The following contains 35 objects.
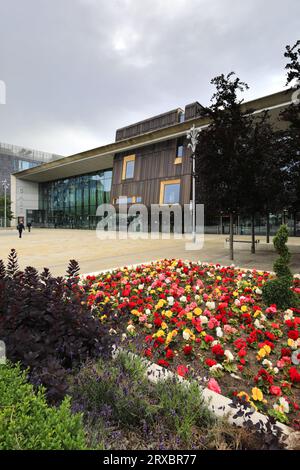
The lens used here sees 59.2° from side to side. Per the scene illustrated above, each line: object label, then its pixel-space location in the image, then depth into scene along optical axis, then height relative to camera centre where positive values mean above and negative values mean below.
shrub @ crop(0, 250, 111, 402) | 2.12 -0.96
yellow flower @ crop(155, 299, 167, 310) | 3.93 -1.18
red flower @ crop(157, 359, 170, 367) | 2.57 -1.35
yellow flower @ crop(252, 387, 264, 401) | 2.05 -1.33
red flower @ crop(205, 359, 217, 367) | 2.49 -1.30
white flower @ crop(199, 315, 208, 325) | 3.44 -1.22
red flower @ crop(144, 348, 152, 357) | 2.72 -1.32
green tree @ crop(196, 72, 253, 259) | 9.45 +2.64
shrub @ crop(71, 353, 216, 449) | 1.76 -1.34
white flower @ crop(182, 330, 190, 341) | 3.00 -1.25
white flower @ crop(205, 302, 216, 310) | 3.80 -1.14
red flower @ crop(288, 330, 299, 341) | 2.95 -1.23
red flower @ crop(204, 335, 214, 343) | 3.03 -1.31
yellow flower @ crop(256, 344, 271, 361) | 2.65 -1.28
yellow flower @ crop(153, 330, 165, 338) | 3.05 -1.25
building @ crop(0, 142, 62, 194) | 77.25 +20.63
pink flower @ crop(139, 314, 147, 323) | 3.58 -1.26
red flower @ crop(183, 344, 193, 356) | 2.76 -1.30
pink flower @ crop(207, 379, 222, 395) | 2.19 -1.34
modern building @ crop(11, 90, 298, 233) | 32.19 +8.70
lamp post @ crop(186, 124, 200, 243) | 18.91 +6.92
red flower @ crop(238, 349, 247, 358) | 2.61 -1.27
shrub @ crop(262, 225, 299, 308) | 4.18 -0.95
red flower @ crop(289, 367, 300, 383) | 2.32 -1.32
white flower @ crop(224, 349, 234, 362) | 2.65 -1.31
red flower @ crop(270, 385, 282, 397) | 2.16 -1.35
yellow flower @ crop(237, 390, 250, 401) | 2.02 -1.31
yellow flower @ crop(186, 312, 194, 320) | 3.49 -1.20
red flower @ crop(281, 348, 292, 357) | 2.71 -1.31
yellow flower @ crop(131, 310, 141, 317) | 3.75 -1.24
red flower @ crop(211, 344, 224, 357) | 2.69 -1.27
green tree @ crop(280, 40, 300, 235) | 8.13 +2.72
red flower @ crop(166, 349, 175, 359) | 2.67 -1.30
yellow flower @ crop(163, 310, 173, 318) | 3.64 -1.22
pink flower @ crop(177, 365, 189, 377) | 2.35 -1.31
